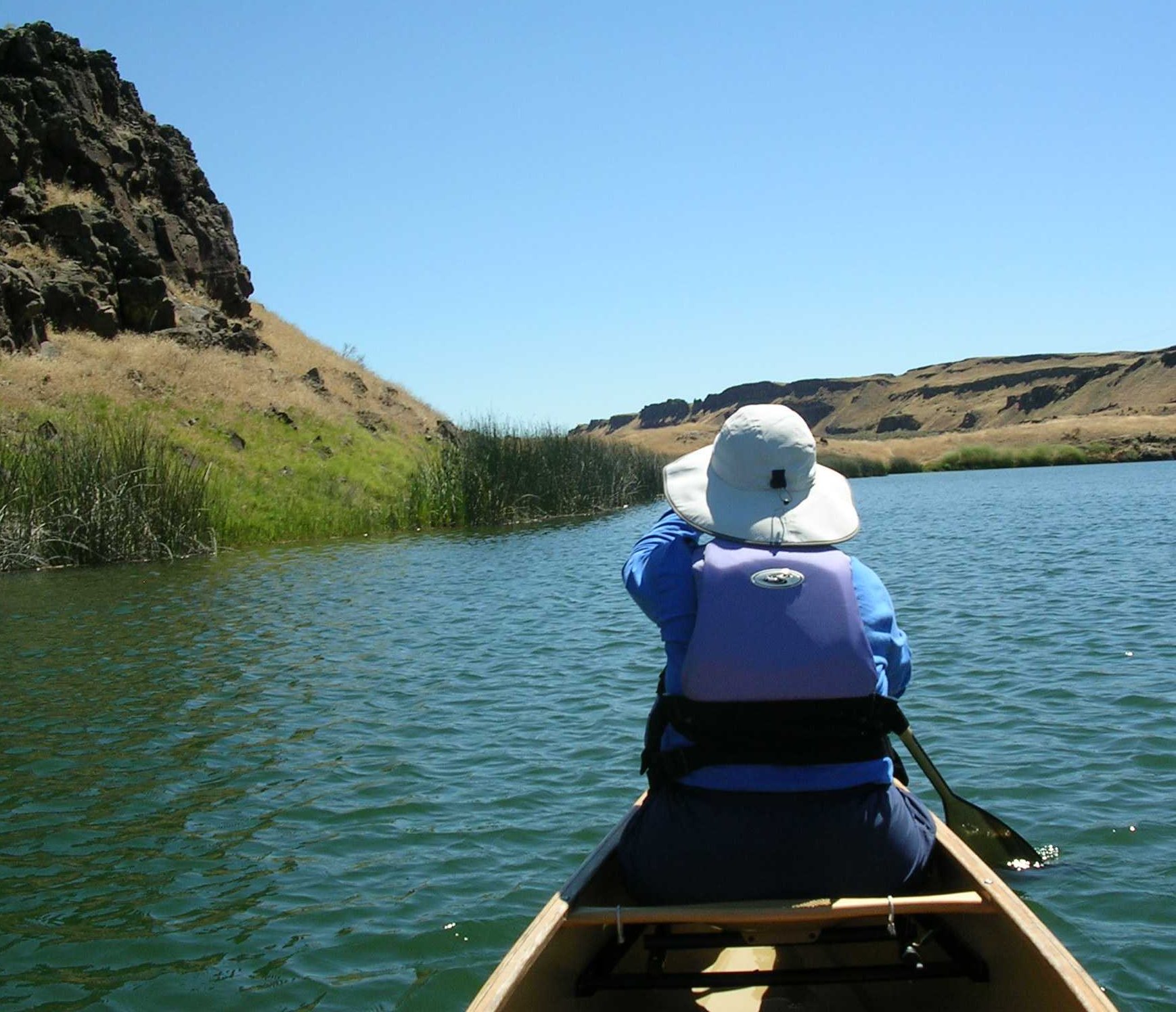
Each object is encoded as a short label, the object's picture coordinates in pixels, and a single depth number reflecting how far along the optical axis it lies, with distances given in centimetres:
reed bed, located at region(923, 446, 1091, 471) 7738
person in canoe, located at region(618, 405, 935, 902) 396
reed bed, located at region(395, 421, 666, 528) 3691
